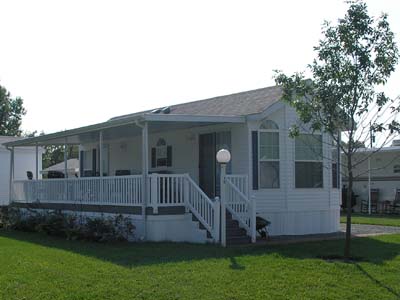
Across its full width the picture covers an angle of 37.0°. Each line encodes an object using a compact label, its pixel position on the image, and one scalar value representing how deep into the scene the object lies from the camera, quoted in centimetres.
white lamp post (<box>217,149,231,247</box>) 1312
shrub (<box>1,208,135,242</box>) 1402
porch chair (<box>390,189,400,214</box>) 2679
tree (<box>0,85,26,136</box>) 5677
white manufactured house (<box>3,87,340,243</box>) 1431
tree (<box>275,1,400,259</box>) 1112
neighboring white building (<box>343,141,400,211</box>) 2802
